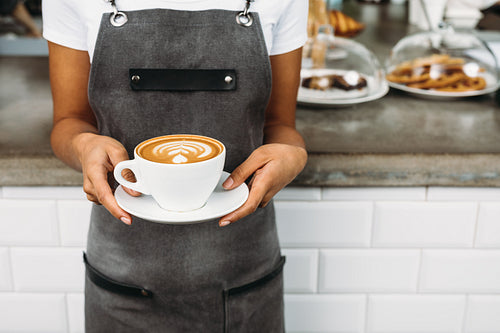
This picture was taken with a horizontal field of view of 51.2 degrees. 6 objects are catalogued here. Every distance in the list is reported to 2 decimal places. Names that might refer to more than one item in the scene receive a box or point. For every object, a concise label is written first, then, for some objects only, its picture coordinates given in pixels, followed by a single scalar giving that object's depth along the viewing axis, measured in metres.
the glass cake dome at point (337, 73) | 1.35
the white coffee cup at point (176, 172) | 0.65
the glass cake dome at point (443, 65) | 1.41
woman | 0.79
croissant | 1.99
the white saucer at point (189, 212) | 0.62
